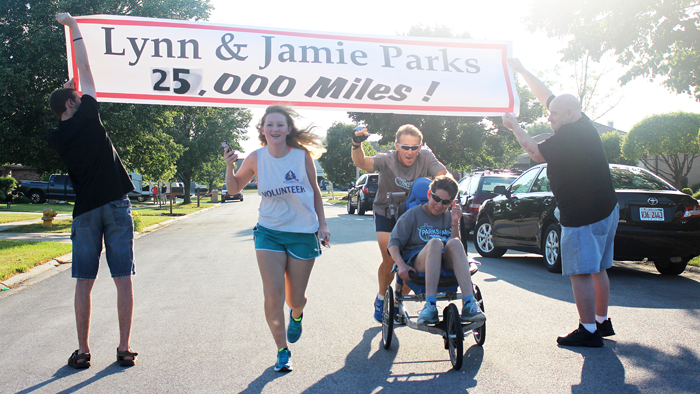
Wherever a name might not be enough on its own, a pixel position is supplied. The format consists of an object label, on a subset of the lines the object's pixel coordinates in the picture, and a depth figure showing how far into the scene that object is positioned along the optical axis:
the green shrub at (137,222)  17.22
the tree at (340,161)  65.44
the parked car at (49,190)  38.69
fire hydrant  16.56
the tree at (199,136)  40.75
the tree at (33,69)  15.96
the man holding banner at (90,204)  3.91
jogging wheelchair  3.79
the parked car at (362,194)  22.70
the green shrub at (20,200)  37.66
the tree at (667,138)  30.61
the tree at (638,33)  11.12
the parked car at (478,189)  12.49
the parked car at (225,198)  50.57
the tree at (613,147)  38.34
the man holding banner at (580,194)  4.34
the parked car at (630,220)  7.08
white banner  5.16
